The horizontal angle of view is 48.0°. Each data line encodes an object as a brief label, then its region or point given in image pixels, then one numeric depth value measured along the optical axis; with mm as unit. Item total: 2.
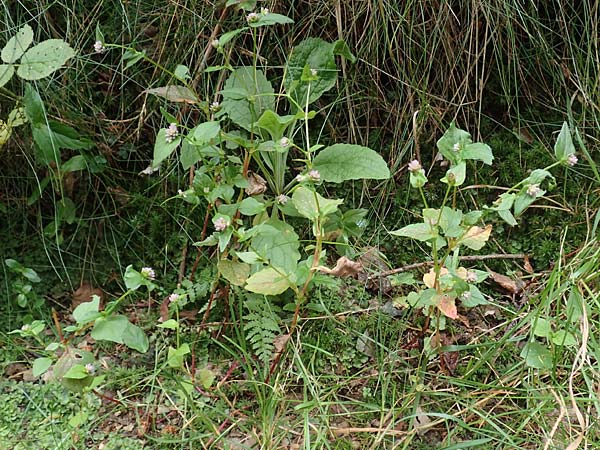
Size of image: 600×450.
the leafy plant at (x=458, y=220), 1169
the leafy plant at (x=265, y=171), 1240
